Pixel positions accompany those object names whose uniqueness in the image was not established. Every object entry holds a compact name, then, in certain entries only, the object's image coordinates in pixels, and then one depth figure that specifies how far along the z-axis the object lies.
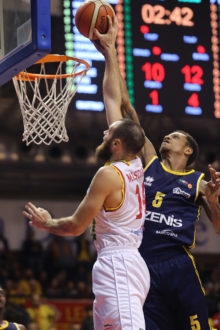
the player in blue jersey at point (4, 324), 7.57
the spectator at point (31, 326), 13.51
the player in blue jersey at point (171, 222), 6.04
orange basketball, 6.65
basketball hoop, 7.15
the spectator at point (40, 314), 15.49
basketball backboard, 5.32
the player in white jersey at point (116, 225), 4.96
